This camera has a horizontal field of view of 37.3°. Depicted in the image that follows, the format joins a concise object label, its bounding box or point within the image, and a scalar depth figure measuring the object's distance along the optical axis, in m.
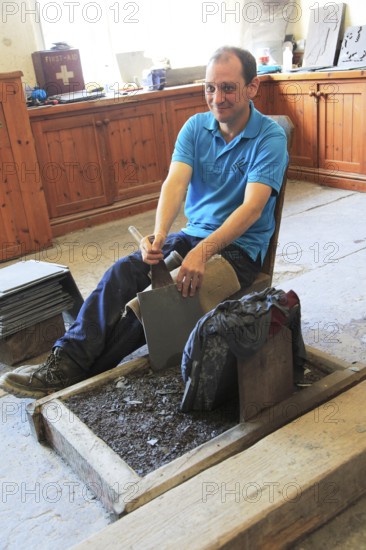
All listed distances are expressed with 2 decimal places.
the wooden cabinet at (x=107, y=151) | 3.81
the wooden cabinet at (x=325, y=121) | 4.16
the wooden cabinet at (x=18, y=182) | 3.23
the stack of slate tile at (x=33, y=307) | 2.28
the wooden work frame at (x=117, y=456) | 1.36
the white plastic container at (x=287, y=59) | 4.87
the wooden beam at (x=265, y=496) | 1.19
